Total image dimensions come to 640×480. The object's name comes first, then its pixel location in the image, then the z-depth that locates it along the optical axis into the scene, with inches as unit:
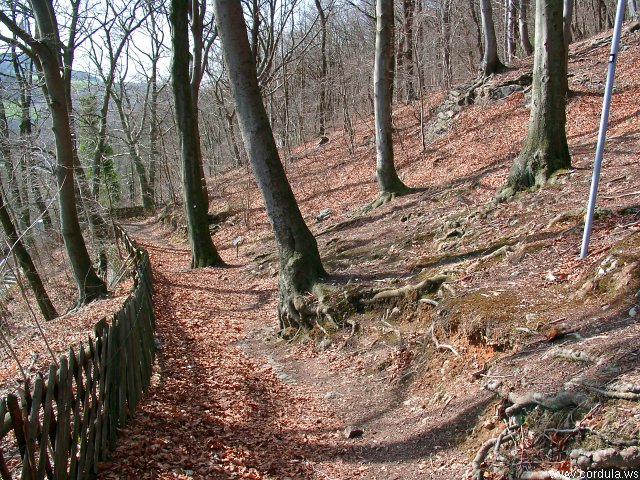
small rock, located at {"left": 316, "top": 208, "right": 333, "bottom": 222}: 684.9
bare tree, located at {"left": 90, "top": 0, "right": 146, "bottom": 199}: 868.7
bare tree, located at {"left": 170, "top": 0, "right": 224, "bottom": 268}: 564.4
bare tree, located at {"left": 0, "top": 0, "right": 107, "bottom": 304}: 458.0
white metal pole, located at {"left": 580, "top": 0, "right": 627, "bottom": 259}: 202.1
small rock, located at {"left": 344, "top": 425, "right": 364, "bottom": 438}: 223.9
